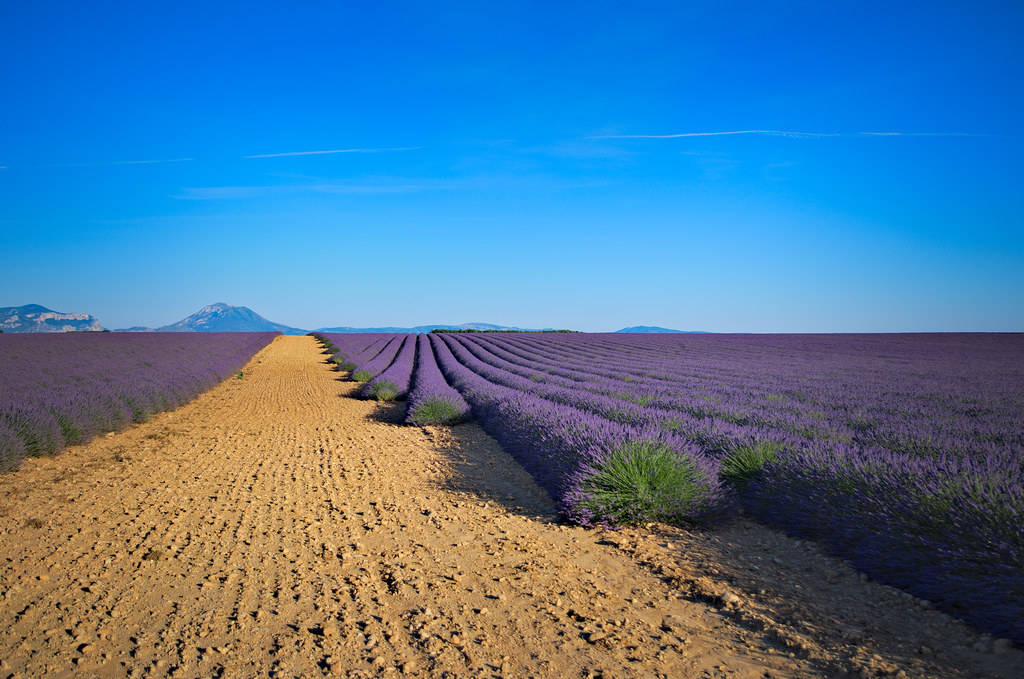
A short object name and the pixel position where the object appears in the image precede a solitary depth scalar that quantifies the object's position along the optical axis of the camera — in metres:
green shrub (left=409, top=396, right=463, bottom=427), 8.48
